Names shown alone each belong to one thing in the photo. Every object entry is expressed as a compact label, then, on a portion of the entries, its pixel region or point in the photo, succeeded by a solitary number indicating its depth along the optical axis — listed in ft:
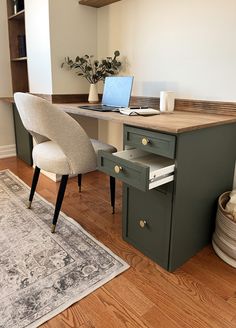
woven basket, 4.23
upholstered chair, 4.57
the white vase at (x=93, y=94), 7.53
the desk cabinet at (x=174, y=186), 3.73
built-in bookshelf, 9.09
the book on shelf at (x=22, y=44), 9.45
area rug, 3.56
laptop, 5.83
